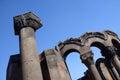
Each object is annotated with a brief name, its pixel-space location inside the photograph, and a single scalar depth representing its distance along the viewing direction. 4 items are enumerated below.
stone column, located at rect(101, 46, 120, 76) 5.55
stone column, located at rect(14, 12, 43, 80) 3.16
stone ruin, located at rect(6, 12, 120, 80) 3.38
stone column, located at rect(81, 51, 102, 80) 5.28
